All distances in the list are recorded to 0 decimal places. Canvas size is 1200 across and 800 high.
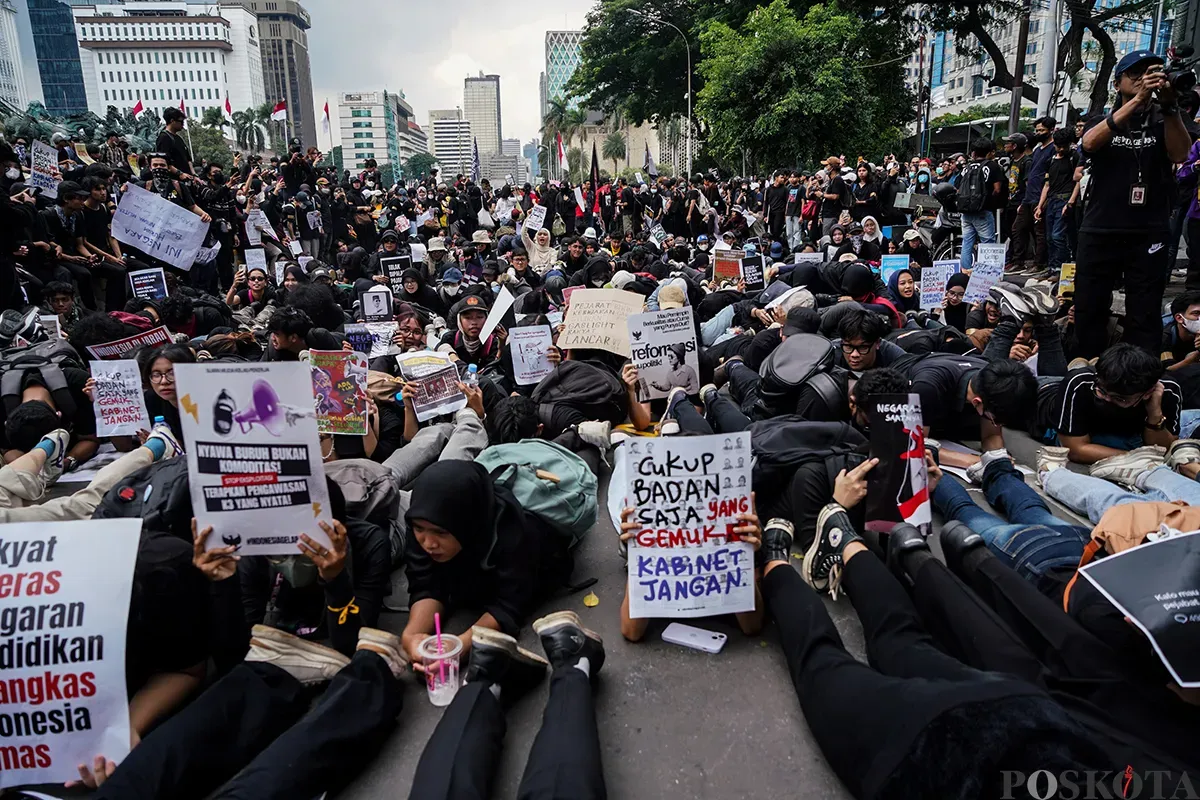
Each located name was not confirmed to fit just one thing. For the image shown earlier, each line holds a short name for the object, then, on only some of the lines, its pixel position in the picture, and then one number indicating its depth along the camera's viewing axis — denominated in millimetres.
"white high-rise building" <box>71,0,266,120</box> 113812
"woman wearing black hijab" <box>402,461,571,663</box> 3023
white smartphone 3221
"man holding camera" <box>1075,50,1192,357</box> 4988
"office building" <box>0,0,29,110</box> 101438
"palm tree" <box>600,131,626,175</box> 79438
